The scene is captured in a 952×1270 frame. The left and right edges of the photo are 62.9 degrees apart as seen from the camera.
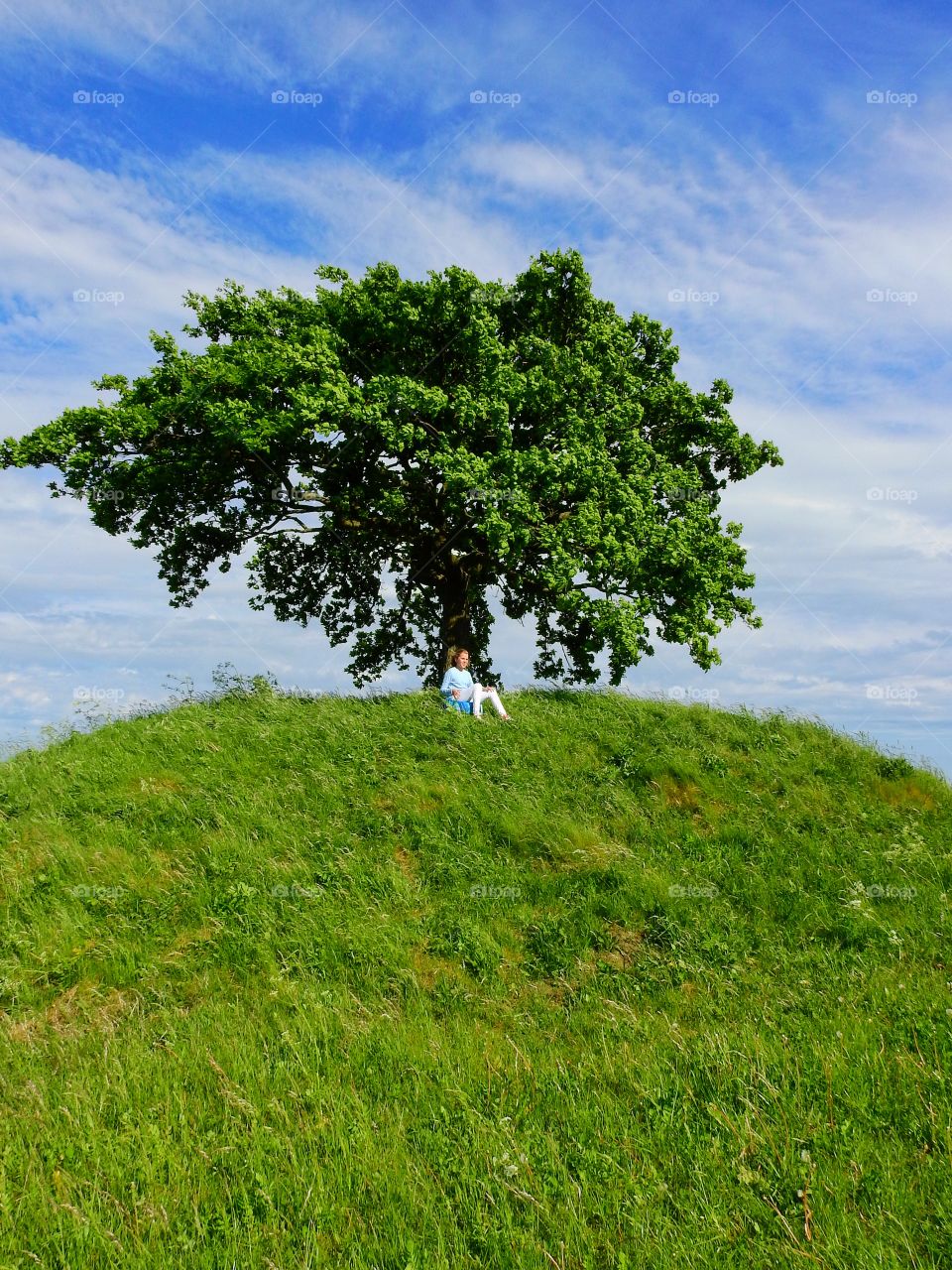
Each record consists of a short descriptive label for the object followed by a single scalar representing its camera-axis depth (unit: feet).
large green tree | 72.59
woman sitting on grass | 61.87
